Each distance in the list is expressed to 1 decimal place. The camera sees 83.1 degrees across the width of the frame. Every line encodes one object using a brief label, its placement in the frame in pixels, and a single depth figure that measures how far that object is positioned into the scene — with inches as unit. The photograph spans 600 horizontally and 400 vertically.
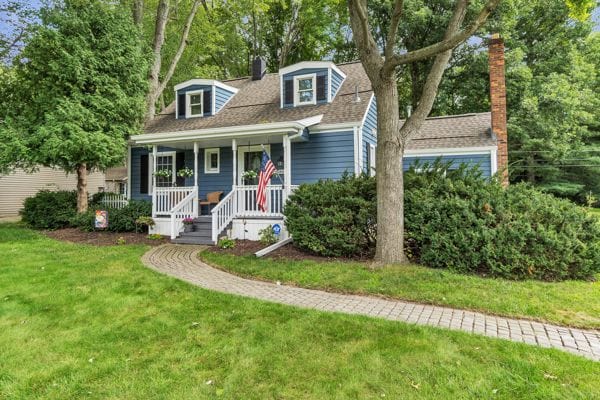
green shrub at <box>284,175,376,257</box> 287.9
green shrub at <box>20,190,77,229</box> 511.2
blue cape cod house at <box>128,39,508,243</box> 400.2
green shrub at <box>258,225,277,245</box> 362.2
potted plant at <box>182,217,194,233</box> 414.3
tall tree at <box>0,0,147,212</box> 425.1
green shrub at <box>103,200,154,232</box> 459.2
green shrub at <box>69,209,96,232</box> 468.1
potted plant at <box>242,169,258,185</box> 417.5
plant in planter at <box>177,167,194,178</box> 468.6
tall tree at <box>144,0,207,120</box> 591.5
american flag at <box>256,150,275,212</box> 350.3
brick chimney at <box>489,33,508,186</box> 468.8
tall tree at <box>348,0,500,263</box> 255.8
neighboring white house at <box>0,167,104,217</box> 778.8
